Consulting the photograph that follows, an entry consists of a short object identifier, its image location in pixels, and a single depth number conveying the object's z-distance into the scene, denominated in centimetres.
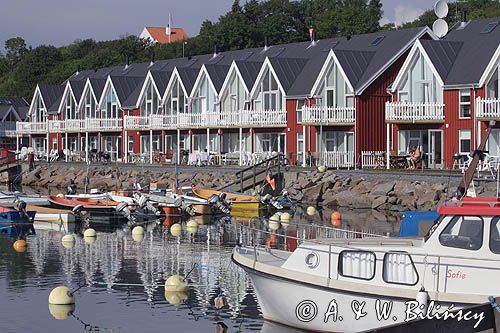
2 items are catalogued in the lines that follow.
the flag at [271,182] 5752
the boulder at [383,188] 5153
